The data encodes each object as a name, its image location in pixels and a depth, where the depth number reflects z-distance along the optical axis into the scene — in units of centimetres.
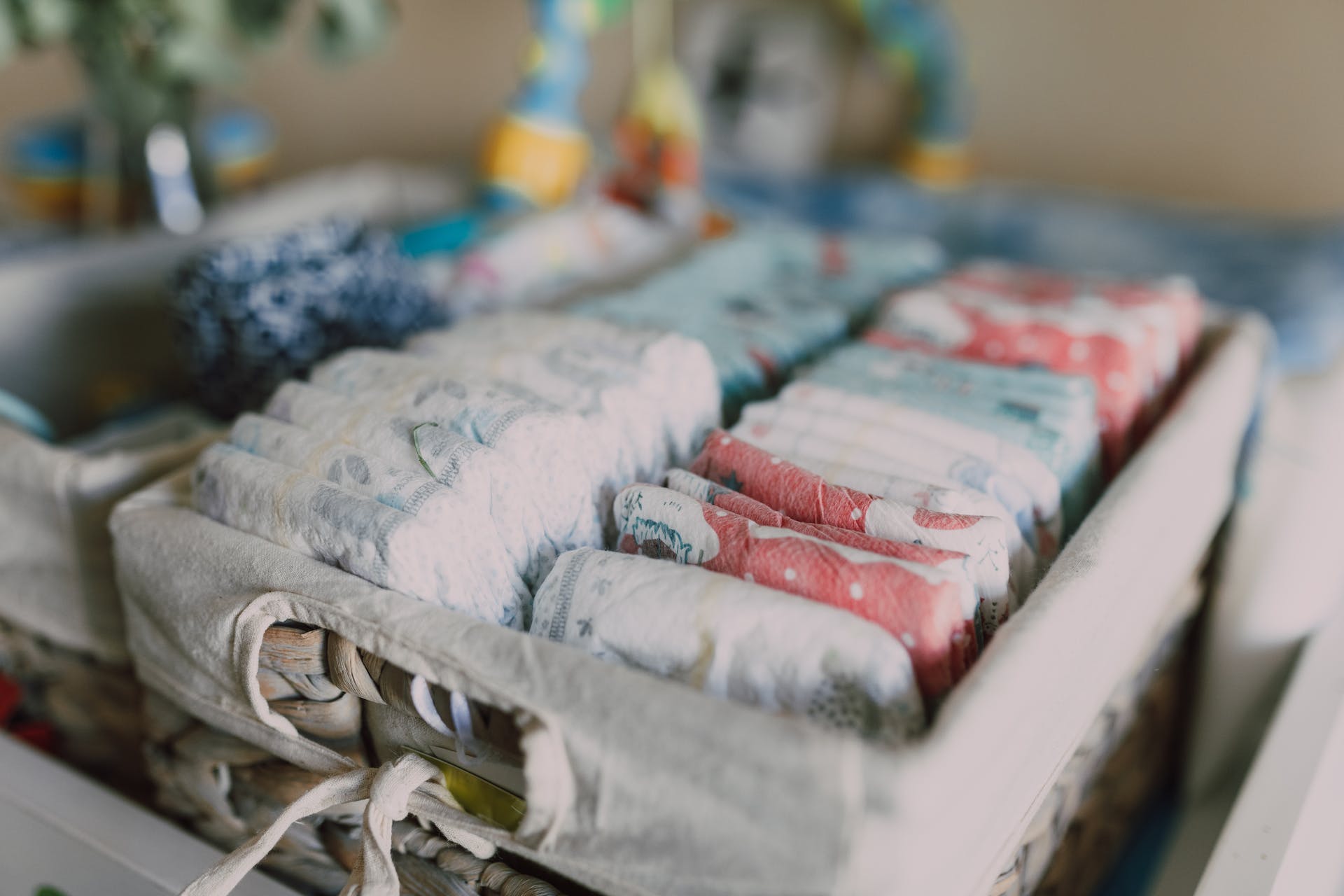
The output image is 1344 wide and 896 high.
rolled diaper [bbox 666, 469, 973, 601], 56
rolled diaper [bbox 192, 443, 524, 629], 57
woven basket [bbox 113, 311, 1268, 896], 43
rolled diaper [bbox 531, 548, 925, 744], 49
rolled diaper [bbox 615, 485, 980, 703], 52
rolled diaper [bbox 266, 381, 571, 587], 61
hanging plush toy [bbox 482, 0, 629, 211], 143
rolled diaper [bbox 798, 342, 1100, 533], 72
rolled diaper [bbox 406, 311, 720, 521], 70
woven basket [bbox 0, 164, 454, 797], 77
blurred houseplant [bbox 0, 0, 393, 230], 121
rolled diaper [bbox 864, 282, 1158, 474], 81
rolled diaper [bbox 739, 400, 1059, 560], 67
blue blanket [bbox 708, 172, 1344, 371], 126
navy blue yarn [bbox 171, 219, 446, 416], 90
